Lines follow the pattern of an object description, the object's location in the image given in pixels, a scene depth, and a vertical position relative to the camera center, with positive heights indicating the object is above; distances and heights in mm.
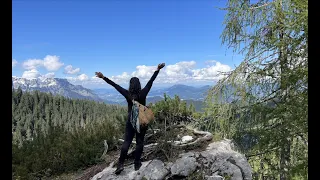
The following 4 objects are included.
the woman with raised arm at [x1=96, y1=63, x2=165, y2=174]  4379 -176
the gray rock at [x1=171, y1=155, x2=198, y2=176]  4703 -1484
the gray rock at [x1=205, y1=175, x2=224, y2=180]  4541 -1622
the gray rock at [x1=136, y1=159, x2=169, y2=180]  4484 -1516
